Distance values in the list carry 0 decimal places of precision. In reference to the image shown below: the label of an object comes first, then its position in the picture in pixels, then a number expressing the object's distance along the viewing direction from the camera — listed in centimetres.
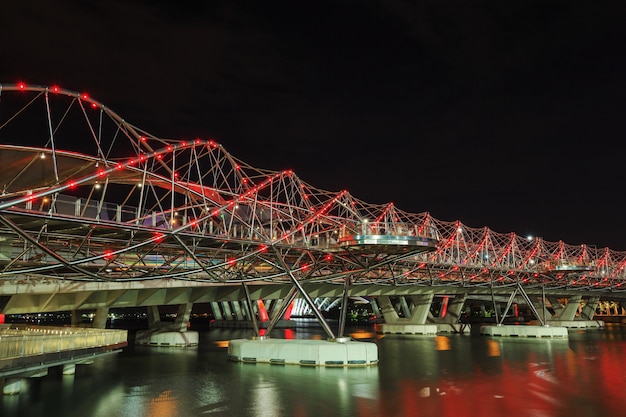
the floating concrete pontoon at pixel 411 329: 8406
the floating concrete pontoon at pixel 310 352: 3725
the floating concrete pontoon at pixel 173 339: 5797
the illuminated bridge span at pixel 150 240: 2914
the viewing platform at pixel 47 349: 2214
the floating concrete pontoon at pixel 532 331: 7212
